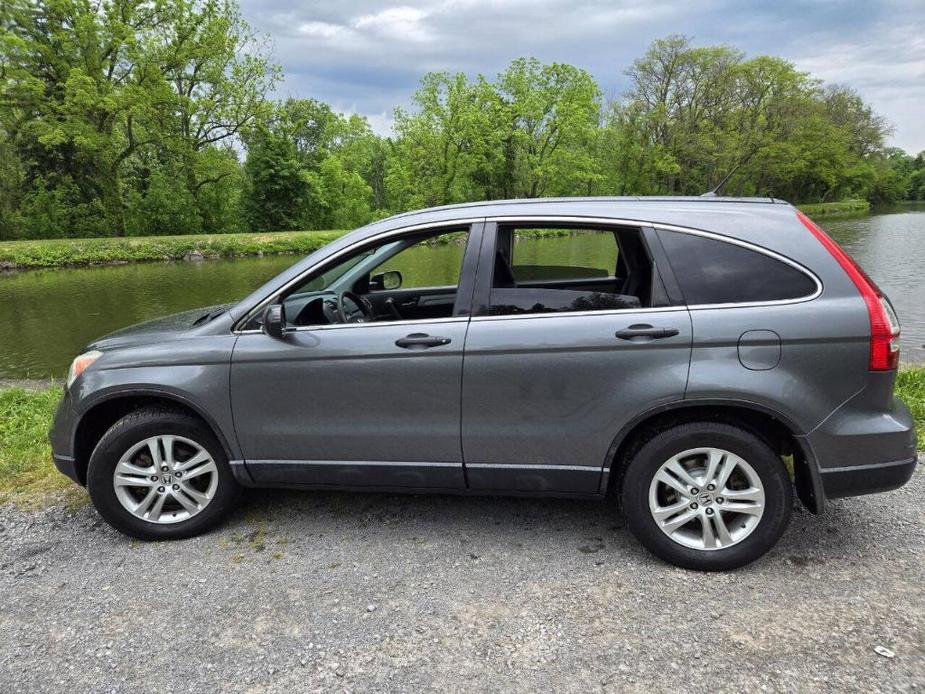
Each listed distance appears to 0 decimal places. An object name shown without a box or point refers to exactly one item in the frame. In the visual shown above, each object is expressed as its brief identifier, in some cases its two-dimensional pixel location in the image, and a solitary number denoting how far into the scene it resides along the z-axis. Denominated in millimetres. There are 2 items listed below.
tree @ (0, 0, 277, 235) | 33500
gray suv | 2734
